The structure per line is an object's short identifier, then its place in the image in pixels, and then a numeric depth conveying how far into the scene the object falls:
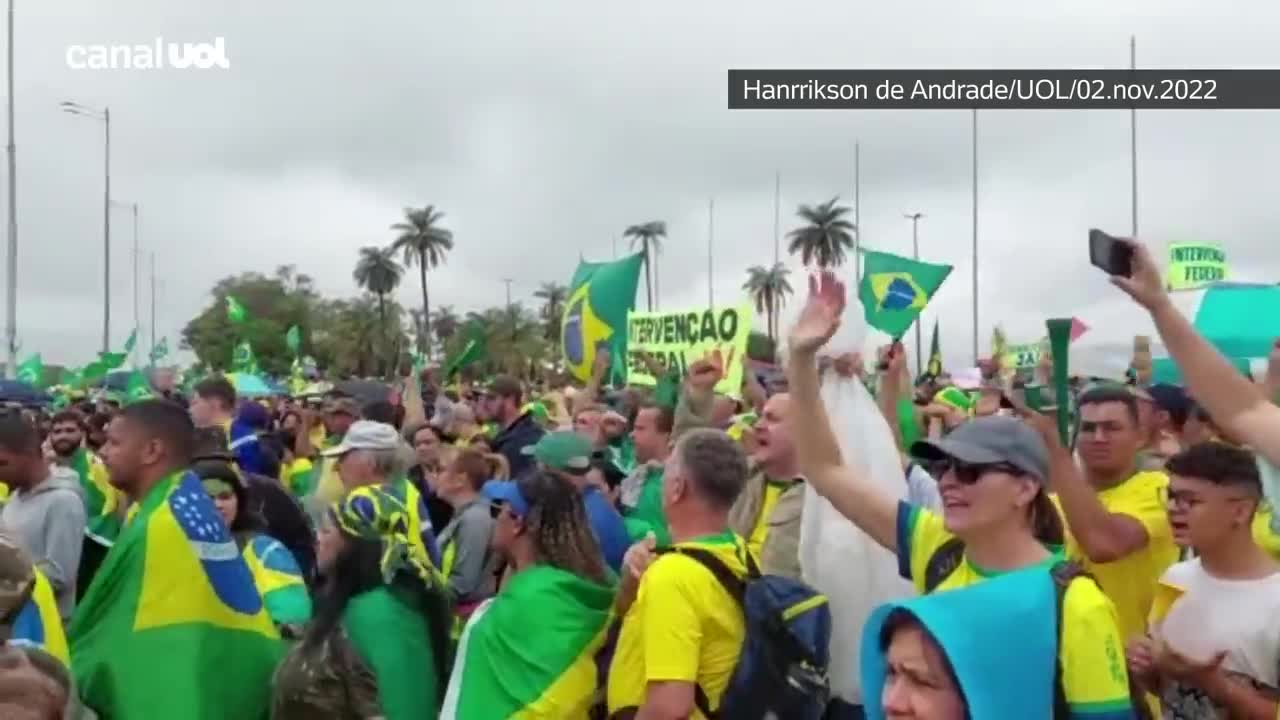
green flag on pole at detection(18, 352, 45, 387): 31.67
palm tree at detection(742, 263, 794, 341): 79.12
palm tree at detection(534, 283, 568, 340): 90.38
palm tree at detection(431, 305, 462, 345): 95.00
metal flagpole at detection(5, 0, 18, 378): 31.83
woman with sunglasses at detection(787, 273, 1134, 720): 2.87
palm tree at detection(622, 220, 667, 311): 79.19
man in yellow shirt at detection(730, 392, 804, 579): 4.84
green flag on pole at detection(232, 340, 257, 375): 30.82
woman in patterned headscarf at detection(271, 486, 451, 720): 4.19
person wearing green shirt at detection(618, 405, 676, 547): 6.65
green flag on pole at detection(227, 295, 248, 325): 32.38
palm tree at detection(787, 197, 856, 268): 82.31
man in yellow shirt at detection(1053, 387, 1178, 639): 4.10
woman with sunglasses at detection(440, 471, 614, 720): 4.09
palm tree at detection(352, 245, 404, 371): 95.38
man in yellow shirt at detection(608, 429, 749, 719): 3.72
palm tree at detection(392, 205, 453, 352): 93.19
